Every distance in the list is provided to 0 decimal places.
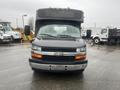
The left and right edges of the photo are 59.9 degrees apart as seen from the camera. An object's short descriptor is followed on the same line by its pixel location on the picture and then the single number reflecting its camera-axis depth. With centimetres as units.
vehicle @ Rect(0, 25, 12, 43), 1164
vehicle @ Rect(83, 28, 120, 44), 1360
